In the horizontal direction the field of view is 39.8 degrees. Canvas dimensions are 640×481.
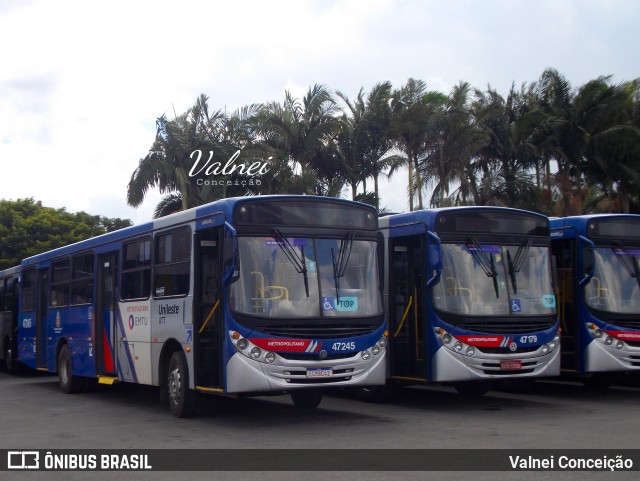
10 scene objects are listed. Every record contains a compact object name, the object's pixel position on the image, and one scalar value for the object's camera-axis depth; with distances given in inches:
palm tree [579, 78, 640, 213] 1266.0
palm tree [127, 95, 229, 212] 1314.0
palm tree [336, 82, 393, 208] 1288.1
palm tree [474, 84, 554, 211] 1295.5
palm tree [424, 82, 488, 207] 1314.0
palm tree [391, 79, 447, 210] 1286.9
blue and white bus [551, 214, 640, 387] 577.6
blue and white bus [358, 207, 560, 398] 521.0
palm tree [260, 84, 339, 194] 1268.5
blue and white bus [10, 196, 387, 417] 453.7
